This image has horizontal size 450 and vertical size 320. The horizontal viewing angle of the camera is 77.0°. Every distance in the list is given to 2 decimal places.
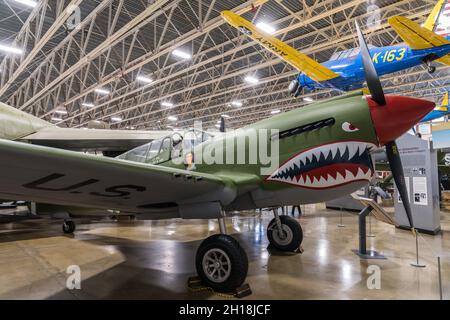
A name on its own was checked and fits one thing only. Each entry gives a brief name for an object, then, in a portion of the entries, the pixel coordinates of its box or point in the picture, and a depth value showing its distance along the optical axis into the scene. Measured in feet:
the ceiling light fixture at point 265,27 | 30.70
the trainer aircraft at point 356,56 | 23.45
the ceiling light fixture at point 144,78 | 46.54
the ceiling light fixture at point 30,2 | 24.54
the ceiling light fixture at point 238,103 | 62.83
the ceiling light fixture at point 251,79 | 46.99
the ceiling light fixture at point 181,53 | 36.83
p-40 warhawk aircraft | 8.20
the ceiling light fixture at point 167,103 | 66.18
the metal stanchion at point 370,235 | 20.12
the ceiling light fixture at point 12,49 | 31.58
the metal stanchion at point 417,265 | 12.81
